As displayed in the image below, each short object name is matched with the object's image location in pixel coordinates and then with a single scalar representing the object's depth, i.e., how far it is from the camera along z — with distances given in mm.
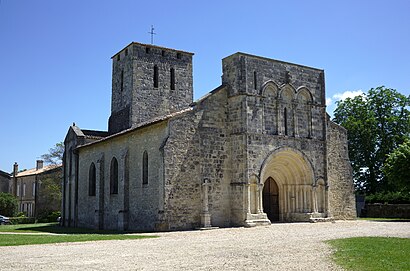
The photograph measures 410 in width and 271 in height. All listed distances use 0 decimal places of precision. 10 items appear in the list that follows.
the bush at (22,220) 45844
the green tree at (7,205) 54688
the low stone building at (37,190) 54969
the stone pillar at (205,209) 24969
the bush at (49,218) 46906
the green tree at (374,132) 46625
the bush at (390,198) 38969
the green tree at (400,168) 30516
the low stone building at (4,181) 66188
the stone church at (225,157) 25328
